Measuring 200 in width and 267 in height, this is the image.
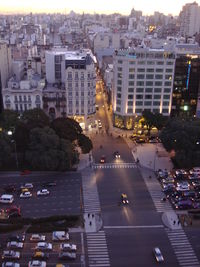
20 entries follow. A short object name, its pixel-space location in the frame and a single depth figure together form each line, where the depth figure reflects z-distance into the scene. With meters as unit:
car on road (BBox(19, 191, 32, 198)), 54.31
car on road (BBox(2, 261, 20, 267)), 38.56
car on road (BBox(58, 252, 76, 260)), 40.38
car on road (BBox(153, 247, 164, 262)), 40.35
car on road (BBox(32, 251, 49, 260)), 40.38
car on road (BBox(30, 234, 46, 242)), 43.65
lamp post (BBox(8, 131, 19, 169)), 63.62
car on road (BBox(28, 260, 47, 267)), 38.78
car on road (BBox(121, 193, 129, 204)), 53.28
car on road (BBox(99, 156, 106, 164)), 67.81
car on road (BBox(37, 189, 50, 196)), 54.88
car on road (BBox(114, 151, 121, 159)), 70.50
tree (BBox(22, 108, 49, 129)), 67.16
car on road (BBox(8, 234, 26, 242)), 43.47
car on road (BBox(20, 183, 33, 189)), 56.88
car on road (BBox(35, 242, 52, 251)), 41.97
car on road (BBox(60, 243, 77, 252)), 41.92
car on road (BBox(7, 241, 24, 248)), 42.19
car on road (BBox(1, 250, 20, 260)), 40.22
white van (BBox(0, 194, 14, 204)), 52.59
